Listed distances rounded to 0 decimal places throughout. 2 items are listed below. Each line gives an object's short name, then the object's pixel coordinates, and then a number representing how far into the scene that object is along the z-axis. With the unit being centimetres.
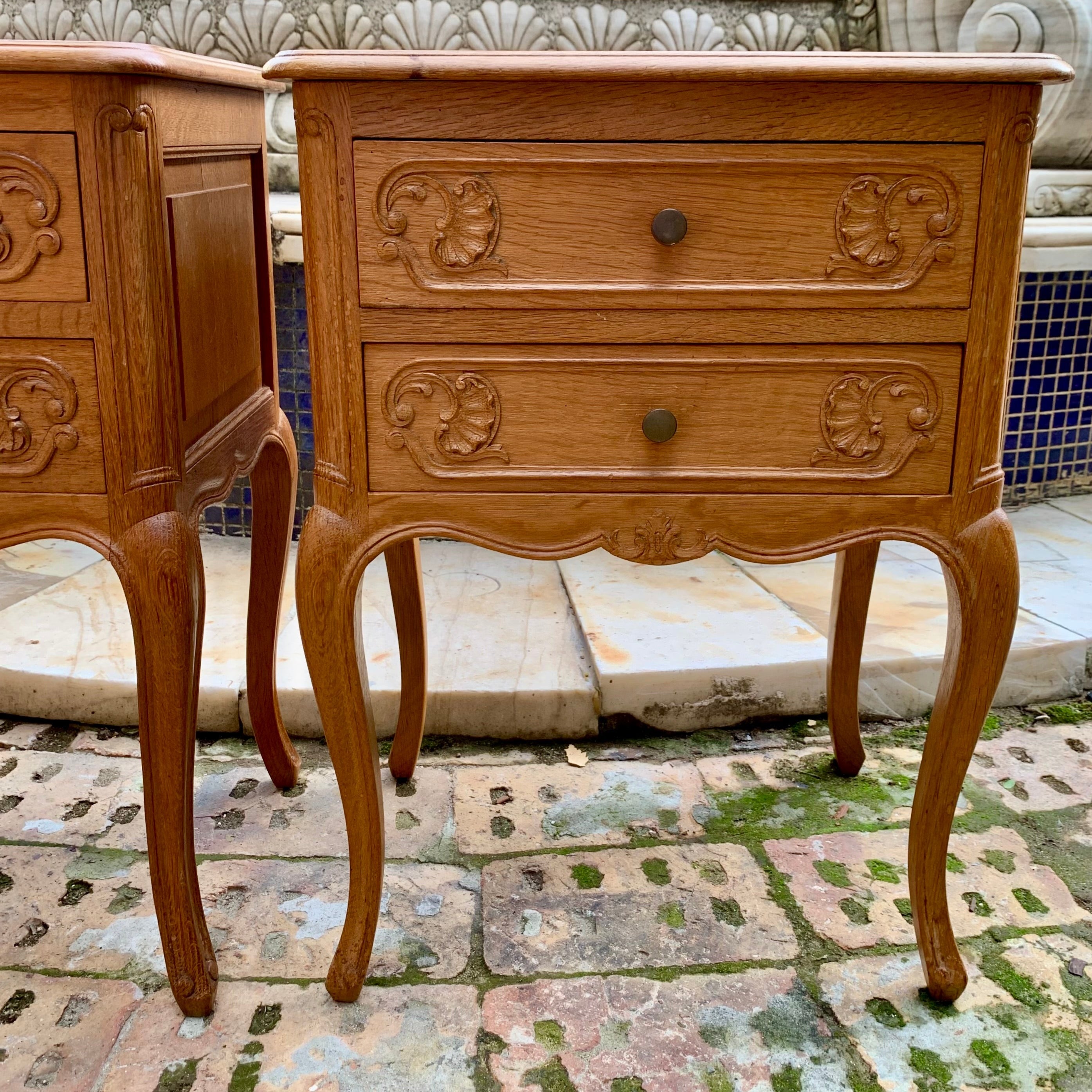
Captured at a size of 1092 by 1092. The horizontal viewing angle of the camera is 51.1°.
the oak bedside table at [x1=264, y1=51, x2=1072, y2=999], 106
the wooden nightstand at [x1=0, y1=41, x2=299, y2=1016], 105
